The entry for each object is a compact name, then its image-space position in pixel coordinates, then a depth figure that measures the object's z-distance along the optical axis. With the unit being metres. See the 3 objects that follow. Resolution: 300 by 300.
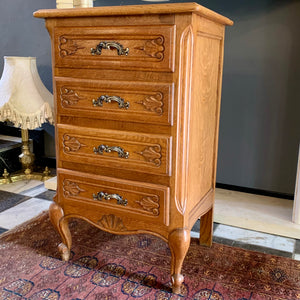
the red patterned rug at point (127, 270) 1.26
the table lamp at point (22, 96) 2.12
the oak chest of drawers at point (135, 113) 1.10
